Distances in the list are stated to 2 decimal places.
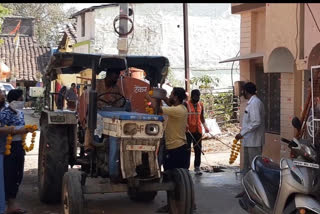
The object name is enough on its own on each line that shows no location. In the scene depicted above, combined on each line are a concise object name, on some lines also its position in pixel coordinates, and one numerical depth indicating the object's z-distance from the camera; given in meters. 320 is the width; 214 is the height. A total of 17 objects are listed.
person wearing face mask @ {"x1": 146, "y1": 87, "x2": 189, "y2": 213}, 8.34
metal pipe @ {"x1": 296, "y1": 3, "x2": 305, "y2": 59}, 9.52
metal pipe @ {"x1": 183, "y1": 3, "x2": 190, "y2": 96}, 17.30
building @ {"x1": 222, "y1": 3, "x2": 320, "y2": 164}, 9.40
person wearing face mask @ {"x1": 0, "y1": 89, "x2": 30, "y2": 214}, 8.13
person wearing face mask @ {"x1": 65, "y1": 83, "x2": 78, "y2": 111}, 9.72
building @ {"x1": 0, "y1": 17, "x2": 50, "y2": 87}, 36.03
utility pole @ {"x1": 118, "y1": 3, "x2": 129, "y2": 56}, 12.84
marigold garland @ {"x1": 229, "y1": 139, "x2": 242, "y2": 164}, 10.09
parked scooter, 5.93
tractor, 6.75
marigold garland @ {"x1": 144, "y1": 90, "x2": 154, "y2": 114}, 7.51
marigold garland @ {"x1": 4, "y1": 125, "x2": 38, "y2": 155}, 7.63
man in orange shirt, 11.27
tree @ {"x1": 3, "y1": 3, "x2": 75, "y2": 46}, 50.41
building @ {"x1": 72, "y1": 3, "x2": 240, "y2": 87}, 29.06
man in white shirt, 9.09
